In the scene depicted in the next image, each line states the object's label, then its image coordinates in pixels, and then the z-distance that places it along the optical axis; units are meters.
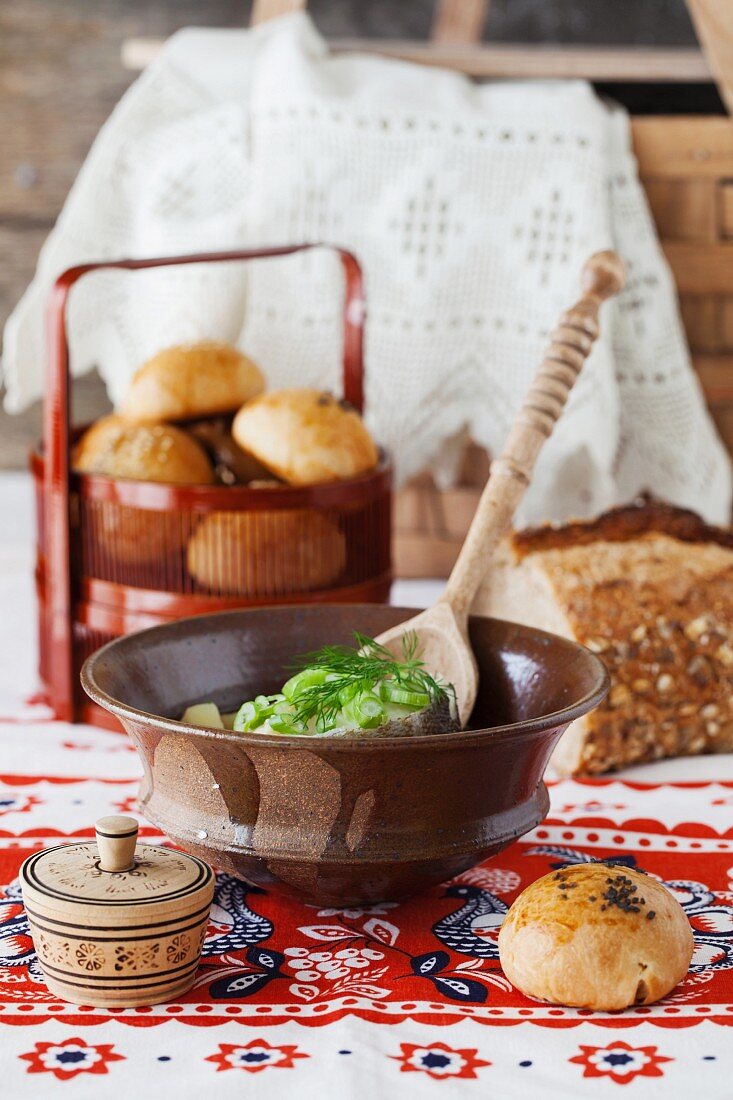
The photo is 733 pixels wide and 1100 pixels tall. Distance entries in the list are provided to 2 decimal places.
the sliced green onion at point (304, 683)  1.21
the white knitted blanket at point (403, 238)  1.60
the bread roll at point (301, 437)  1.41
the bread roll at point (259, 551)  1.40
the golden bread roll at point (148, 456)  1.41
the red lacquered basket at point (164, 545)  1.40
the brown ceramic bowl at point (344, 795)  1.16
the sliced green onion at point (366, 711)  1.20
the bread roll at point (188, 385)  1.43
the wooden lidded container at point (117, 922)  1.14
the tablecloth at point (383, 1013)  1.12
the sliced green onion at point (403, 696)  1.21
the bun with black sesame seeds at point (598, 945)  1.15
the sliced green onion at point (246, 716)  1.21
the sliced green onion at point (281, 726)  1.20
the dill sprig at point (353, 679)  1.21
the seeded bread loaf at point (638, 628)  1.38
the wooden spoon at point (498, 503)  1.28
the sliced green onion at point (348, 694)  1.21
